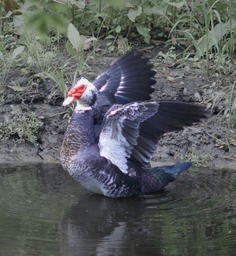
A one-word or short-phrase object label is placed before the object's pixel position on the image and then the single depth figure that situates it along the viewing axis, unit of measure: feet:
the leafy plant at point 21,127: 49.47
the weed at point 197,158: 47.47
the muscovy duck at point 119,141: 39.42
